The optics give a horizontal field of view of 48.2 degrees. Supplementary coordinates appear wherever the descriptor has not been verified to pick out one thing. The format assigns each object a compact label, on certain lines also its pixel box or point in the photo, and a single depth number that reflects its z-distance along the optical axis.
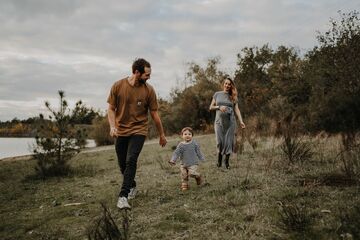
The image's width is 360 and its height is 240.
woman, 9.36
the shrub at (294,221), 4.36
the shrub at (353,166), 6.52
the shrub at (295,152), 8.95
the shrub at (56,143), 11.09
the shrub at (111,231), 4.08
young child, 7.21
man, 6.19
